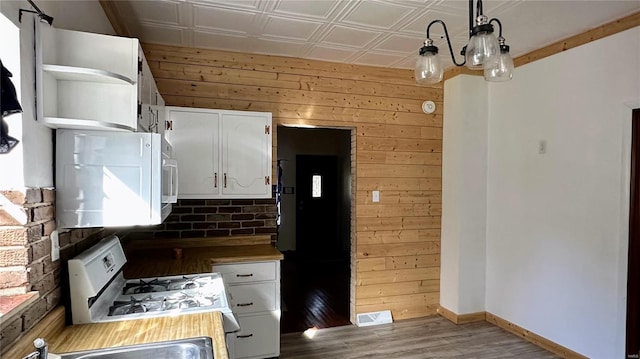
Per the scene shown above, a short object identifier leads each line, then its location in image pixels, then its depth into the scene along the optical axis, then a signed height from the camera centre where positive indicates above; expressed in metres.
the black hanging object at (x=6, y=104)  1.21 +0.22
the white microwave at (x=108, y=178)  1.63 -0.03
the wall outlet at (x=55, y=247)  1.58 -0.32
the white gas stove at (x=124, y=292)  1.66 -0.65
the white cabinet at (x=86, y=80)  1.47 +0.39
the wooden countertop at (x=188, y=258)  2.50 -0.65
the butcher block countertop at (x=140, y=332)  1.46 -0.67
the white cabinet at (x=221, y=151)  2.95 +0.17
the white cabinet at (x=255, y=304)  2.84 -1.01
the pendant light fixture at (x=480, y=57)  1.53 +0.50
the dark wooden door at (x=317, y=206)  6.76 -0.61
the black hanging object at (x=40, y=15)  1.35 +0.59
